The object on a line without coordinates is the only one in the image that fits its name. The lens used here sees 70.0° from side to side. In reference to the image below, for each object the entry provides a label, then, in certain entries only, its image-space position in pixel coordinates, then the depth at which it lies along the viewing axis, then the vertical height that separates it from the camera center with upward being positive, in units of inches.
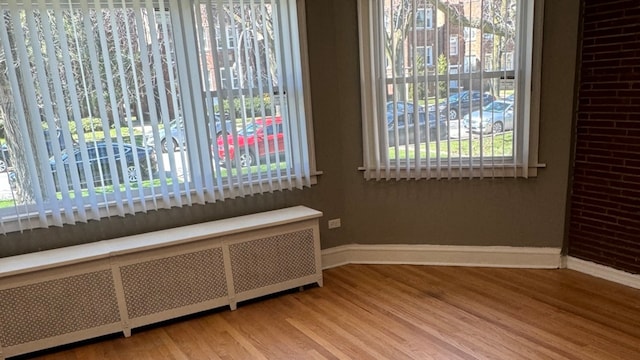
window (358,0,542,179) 126.4 -3.6
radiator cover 102.9 -42.9
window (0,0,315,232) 106.1 -1.1
